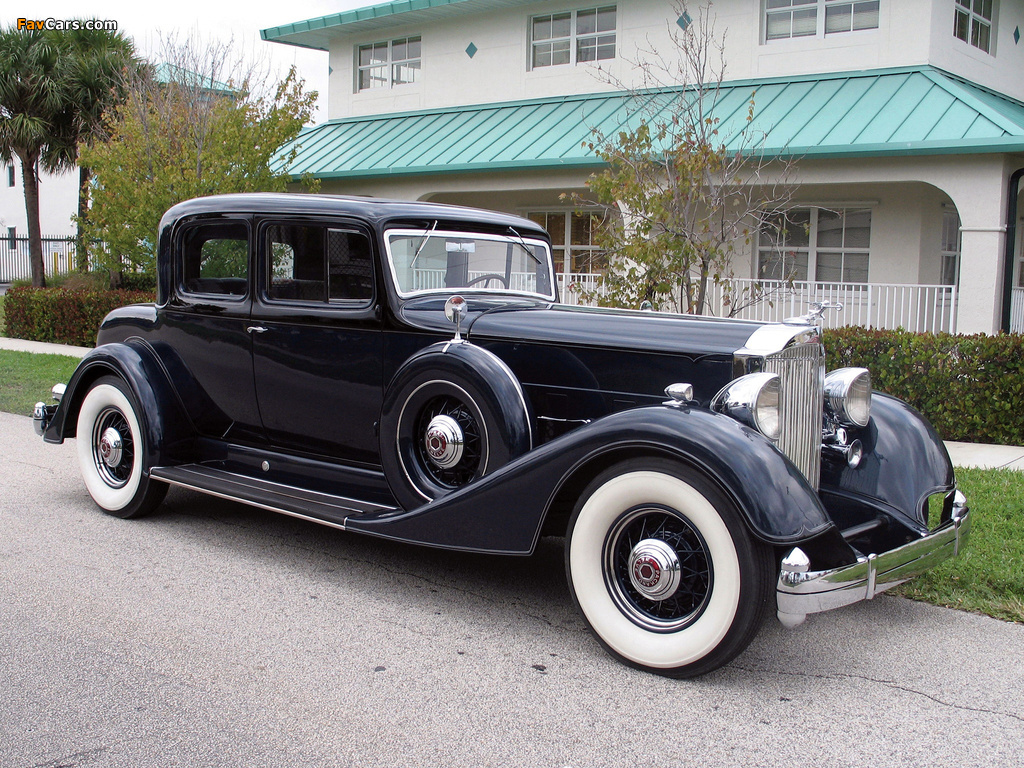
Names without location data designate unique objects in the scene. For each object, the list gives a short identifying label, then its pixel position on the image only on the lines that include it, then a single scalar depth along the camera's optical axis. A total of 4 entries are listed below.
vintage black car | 3.28
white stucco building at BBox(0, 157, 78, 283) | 32.93
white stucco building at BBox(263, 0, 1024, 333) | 10.67
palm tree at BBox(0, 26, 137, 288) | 19.75
